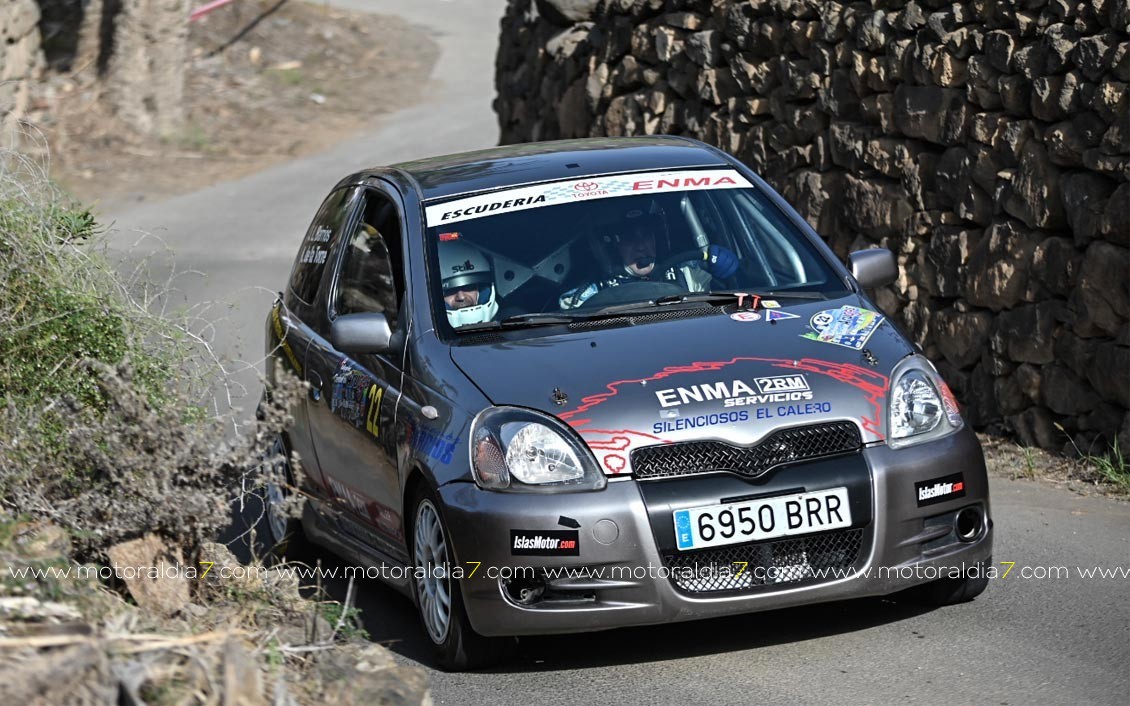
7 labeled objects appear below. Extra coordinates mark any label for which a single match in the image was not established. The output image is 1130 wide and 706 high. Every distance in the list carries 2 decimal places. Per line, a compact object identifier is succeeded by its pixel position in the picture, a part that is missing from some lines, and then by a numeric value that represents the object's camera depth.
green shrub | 10.97
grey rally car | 11.15
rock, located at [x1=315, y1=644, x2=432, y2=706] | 9.18
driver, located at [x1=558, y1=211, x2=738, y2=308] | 13.77
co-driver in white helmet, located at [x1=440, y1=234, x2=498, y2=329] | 13.28
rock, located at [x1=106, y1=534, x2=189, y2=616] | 10.77
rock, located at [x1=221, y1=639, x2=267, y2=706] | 7.99
